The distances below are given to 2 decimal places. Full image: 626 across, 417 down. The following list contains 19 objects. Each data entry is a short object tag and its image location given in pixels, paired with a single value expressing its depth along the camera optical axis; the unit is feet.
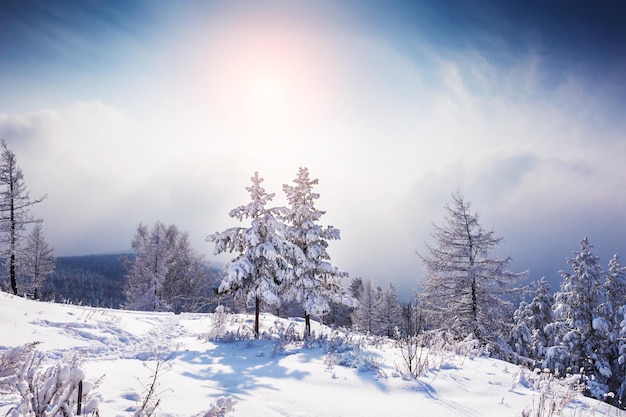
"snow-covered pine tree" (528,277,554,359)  114.52
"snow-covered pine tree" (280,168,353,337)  57.41
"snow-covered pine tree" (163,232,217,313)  125.80
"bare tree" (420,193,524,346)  61.57
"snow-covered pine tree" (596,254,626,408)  73.92
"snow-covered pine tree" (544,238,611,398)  76.48
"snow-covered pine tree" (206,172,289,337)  50.34
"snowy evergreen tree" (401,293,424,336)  65.91
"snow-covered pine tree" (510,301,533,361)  106.17
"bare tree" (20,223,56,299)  112.06
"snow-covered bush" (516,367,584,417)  16.89
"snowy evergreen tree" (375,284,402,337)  181.88
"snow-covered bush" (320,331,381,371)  25.62
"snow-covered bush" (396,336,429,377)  22.98
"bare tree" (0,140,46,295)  82.94
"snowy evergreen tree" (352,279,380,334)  179.22
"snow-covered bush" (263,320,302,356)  34.17
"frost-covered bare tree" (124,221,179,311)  108.37
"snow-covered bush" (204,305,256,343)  40.86
